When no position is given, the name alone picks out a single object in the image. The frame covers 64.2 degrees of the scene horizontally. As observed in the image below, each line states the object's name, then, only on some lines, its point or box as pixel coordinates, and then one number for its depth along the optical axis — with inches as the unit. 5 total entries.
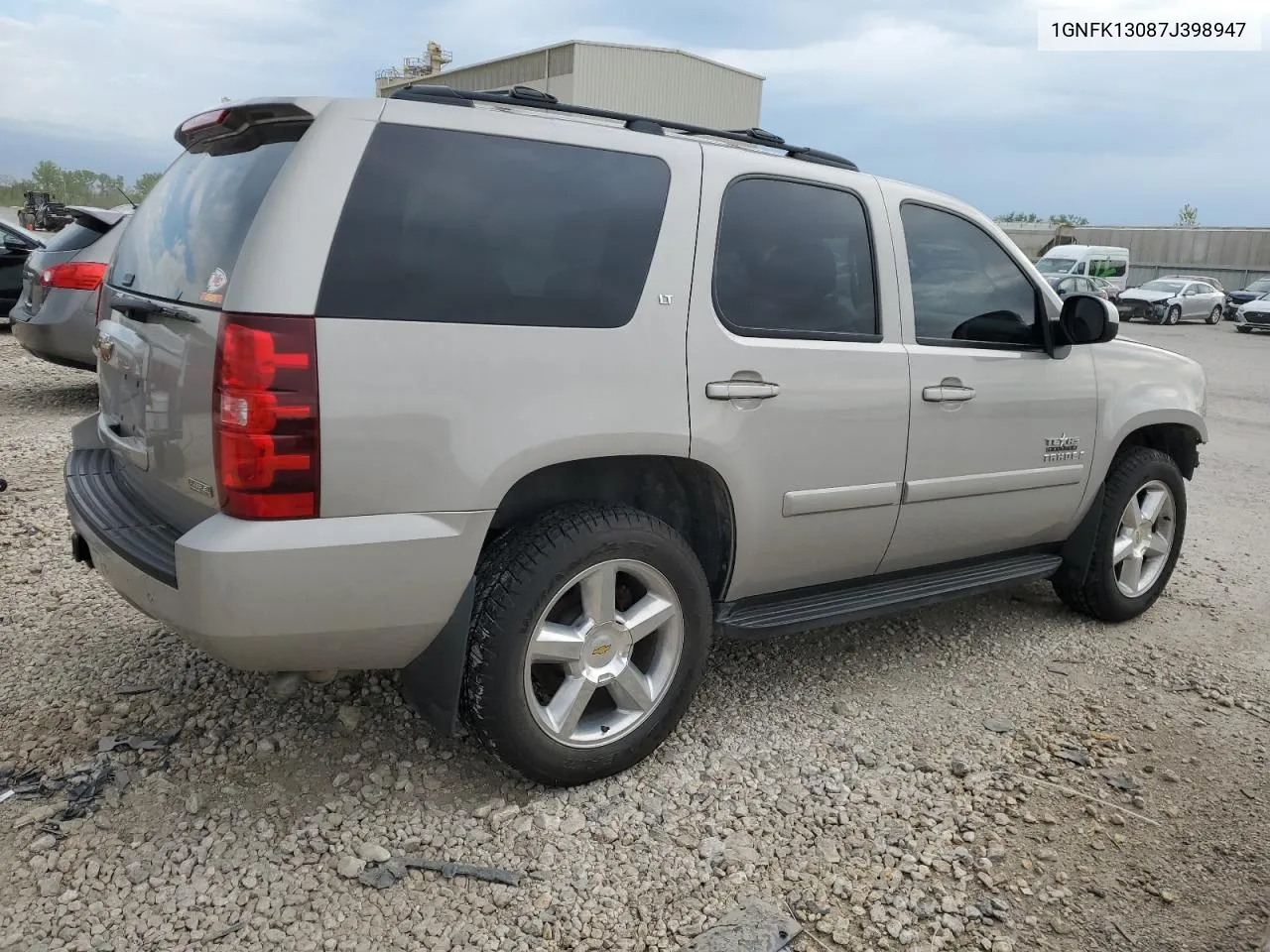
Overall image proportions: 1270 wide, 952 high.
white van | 1277.1
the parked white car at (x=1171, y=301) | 1157.1
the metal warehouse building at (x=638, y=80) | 1318.9
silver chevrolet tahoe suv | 93.9
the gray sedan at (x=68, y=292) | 282.4
